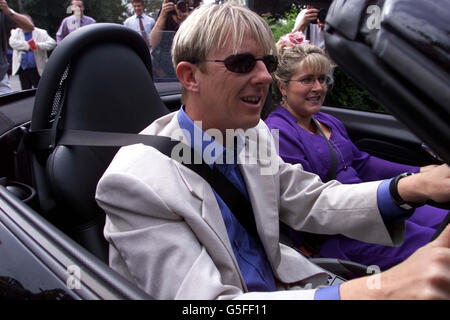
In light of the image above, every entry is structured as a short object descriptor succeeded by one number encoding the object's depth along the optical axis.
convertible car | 0.62
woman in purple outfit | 2.17
